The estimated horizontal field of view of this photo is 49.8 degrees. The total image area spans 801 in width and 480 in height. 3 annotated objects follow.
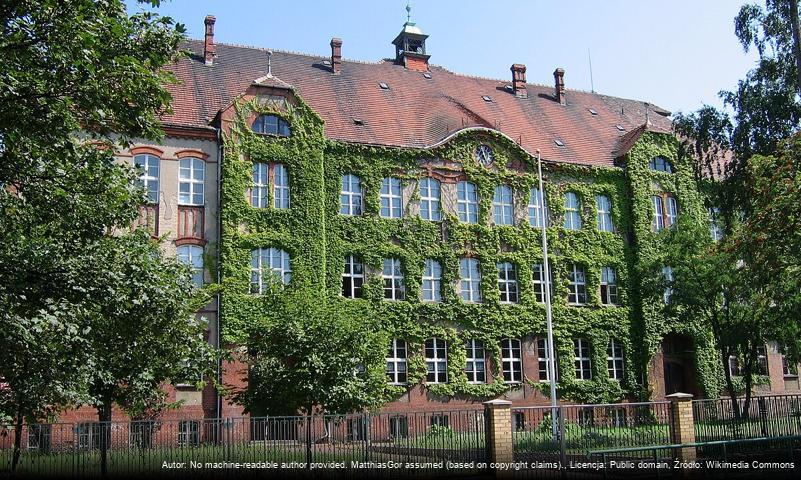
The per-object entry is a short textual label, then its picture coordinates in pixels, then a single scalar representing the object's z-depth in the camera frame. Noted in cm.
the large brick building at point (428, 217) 3175
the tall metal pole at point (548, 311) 2975
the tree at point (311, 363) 2358
